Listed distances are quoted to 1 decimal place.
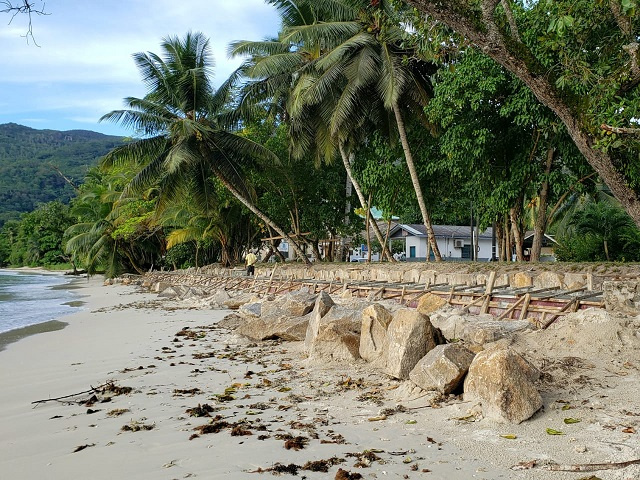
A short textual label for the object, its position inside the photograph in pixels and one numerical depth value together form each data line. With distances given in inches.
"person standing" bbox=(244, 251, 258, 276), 881.5
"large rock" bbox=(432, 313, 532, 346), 249.6
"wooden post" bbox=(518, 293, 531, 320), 304.1
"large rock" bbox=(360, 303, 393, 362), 250.7
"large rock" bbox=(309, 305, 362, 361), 260.7
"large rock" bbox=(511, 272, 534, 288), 411.8
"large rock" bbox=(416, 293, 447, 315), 371.5
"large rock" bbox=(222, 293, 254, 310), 583.8
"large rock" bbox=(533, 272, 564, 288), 391.2
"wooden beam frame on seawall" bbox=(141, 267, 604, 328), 292.2
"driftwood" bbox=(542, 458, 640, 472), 130.0
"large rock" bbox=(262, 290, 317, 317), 361.1
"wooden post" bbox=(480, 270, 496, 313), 346.9
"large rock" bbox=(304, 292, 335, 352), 278.4
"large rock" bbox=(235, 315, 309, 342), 335.0
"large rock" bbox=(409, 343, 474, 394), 189.3
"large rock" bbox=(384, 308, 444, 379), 218.7
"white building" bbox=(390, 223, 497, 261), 1455.5
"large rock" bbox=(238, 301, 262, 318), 403.2
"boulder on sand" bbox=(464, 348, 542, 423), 166.2
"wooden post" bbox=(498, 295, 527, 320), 311.6
